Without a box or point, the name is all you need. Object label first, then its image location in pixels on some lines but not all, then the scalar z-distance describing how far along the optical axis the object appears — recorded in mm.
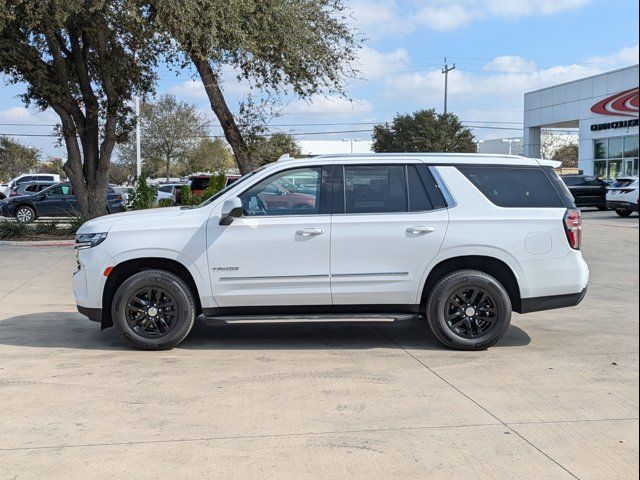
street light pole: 39131
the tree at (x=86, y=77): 16609
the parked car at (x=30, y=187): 28944
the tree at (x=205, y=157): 66500
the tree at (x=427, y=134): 53219
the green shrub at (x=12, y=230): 18266
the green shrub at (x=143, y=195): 18703
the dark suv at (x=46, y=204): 24641
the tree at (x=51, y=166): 80438
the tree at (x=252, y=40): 13883
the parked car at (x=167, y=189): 31203
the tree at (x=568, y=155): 70188
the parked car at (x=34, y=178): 42106
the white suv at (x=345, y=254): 6535
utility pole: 57694
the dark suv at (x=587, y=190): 30078
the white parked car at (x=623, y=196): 24045
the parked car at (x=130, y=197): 19547
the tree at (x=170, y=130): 62781
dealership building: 37250
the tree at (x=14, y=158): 65750
